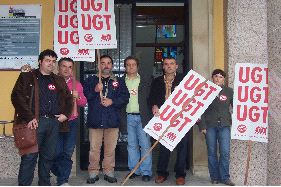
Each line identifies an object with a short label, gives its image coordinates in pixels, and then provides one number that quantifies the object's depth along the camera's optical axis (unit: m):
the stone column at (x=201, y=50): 5.67
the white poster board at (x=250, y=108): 5.02
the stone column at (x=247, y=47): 5.32
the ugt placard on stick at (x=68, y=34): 5.46
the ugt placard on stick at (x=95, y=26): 5.30
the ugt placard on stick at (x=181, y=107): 4.99
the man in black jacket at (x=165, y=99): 5.15
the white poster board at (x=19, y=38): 5.66
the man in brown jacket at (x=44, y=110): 4.40
